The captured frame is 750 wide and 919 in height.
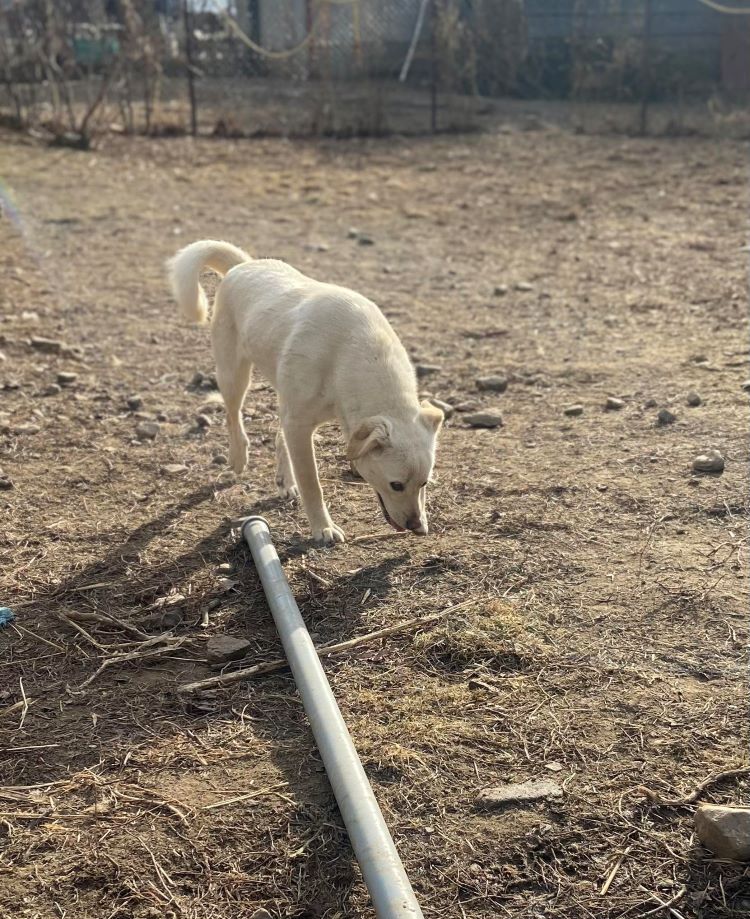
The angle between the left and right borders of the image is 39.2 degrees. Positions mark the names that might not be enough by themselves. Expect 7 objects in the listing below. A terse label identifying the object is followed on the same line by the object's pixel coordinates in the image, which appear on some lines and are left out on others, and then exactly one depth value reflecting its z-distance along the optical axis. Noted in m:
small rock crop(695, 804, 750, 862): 2.61
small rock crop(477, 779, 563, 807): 2.89
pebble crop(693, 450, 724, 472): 4.87
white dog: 3.96
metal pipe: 2.46
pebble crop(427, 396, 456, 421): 5.82
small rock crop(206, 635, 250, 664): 3.61
